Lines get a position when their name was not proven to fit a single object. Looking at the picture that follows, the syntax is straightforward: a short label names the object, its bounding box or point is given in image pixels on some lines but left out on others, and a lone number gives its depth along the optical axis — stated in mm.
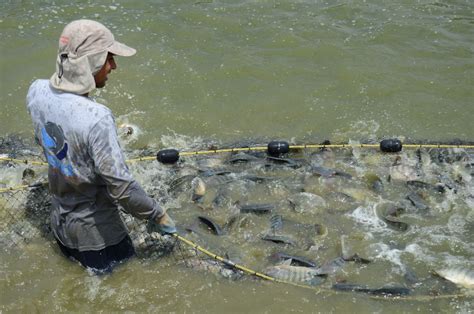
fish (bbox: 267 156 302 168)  6387
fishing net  4949
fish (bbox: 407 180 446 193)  5953
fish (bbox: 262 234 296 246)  5230
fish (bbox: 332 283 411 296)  4559
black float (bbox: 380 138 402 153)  6410
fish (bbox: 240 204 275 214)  5648
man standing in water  3379
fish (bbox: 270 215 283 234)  5439
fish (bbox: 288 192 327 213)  5738
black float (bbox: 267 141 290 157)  6395
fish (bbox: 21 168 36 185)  6050
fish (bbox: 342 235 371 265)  4980
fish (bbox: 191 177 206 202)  5871
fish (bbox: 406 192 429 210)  5719
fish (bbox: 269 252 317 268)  4863
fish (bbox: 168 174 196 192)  5980
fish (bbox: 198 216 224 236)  5348
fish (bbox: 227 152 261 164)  6445
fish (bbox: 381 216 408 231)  5412
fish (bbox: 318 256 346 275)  4805
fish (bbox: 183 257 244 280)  4750
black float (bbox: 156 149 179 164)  6180
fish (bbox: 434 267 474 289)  4598
